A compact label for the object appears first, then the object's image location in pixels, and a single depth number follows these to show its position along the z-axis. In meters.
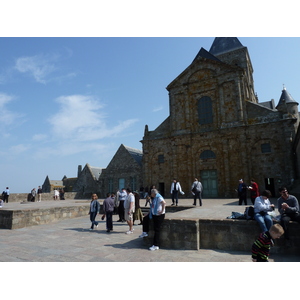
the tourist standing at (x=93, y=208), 9.19
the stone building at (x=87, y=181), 34.53
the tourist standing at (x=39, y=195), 23.55
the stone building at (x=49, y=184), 51.84
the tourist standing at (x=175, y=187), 12.92
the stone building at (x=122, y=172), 29.26
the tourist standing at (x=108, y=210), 8.69
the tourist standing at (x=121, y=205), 11.03
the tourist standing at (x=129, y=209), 8.33
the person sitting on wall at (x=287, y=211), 5.35
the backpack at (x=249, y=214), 5.96
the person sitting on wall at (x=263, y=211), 5.55
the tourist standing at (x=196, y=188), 12.50
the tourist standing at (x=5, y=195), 21.19
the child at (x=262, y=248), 3.68
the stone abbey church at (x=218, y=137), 18.98
